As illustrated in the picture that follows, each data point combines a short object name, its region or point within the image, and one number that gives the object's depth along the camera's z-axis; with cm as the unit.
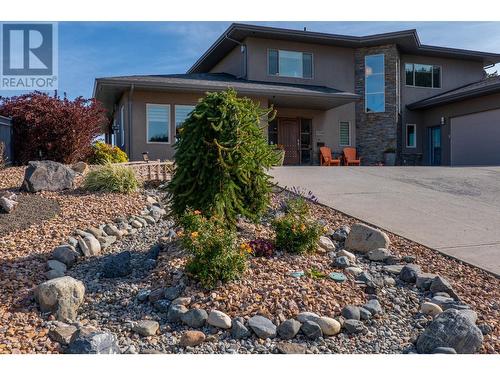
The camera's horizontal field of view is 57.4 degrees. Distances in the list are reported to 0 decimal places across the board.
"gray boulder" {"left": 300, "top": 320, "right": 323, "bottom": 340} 376
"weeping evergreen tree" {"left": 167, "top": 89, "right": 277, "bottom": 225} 545
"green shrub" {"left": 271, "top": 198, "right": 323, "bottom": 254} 525
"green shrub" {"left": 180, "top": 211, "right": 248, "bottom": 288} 430
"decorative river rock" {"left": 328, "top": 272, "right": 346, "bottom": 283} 465
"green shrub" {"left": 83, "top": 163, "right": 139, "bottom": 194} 836
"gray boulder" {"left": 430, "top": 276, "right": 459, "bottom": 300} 451
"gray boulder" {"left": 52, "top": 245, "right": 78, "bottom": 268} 529
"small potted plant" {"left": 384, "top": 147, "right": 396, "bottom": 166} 1912
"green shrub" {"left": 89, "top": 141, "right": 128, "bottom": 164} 1250
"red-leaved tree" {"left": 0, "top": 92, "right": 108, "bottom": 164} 1177
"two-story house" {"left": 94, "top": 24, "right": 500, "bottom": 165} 1583
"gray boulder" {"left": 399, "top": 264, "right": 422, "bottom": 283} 481
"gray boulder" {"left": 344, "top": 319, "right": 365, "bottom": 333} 384
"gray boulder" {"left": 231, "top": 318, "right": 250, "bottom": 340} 374
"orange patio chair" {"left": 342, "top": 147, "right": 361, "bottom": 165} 1842
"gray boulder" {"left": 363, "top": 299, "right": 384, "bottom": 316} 411
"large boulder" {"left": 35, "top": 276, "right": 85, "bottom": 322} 408
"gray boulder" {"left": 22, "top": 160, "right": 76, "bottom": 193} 803
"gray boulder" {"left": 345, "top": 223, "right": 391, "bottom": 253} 567
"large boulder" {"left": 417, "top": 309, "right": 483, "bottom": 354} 359
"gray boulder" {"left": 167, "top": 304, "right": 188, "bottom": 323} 397
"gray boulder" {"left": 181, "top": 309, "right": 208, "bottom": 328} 389
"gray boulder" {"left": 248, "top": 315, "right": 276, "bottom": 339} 373
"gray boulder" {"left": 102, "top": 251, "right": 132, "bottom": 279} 496
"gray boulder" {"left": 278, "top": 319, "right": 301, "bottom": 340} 376
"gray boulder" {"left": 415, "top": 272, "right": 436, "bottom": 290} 464
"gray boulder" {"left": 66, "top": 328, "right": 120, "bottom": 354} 338
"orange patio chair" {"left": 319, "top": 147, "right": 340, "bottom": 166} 1789
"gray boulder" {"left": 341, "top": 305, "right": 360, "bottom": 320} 398
